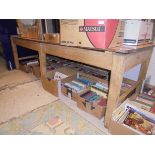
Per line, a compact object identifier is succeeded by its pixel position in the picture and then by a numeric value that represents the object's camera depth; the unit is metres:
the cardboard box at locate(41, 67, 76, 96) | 1.56
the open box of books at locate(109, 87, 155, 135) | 0.96
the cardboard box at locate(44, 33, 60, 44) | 1.34
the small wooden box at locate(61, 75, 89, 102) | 1.43
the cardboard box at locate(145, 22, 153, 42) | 1.10
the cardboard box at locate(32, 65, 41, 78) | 2.09
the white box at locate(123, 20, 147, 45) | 0.96
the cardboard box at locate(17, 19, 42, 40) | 1.60
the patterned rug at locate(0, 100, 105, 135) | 1.10
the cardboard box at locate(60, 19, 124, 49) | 0.90
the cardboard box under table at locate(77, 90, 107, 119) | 1.20
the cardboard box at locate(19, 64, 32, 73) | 2.32
